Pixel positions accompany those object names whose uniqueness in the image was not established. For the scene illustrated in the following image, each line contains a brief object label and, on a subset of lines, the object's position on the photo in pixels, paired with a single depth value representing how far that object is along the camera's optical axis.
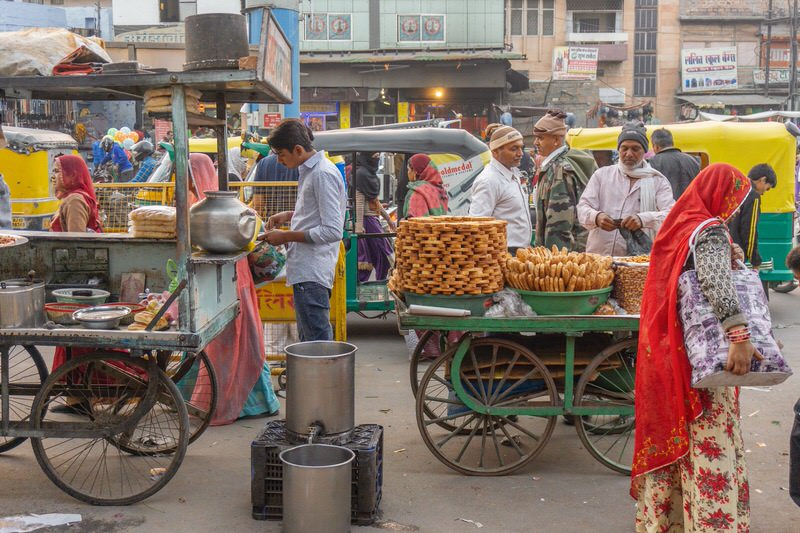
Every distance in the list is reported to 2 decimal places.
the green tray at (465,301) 4.73
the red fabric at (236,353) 5.86
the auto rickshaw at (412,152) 8.52
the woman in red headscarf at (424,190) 8.61
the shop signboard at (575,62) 34.34
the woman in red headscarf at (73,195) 6.30
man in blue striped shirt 5.25
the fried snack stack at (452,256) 4.69
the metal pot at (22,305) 4.27
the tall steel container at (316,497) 3.83
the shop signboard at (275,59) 4.18
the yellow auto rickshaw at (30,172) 13.50
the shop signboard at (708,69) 36.44
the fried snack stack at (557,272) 4.70
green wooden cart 4.74
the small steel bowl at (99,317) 4.30
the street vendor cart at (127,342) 4.23
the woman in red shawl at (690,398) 3.66
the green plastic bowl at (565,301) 4.71
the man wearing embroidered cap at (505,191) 5.84
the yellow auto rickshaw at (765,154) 9.97
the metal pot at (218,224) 4.48
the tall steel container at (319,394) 4.43
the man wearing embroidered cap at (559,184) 6.29
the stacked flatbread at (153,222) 5.07
